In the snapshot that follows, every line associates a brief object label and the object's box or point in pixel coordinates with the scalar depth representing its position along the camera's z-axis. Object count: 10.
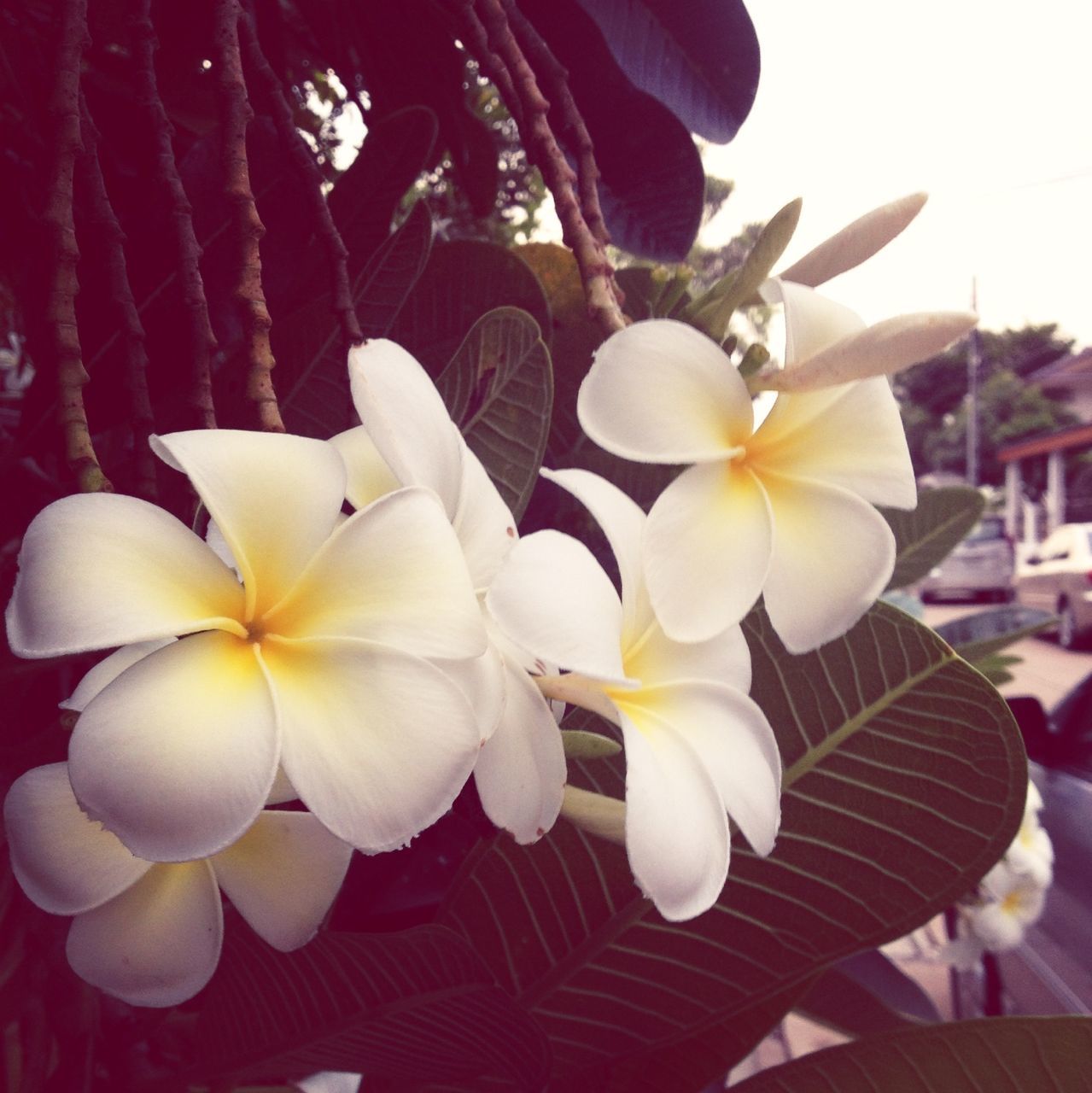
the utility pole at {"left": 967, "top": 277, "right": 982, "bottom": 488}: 18.86
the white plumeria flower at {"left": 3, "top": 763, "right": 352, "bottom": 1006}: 0.27
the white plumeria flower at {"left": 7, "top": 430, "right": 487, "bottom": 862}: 0.19
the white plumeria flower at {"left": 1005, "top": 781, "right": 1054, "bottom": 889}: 1.40
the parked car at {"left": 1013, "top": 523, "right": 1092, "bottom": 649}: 9.48
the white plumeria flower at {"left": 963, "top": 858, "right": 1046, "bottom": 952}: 1.47
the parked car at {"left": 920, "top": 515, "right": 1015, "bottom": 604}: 13.80
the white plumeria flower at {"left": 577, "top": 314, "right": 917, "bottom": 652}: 0.26
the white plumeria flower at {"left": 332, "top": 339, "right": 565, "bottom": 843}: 0.23
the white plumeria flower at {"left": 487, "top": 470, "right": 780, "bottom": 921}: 0.23
